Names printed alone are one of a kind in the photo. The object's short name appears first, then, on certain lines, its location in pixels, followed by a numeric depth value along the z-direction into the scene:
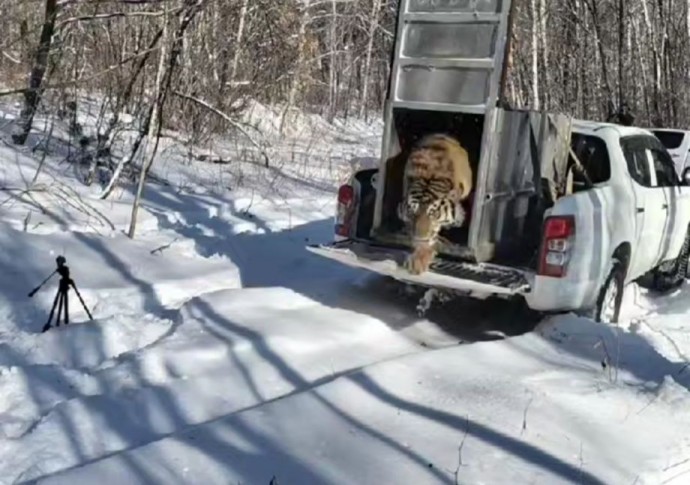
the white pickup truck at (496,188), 6.14
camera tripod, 6.13
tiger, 6.62
